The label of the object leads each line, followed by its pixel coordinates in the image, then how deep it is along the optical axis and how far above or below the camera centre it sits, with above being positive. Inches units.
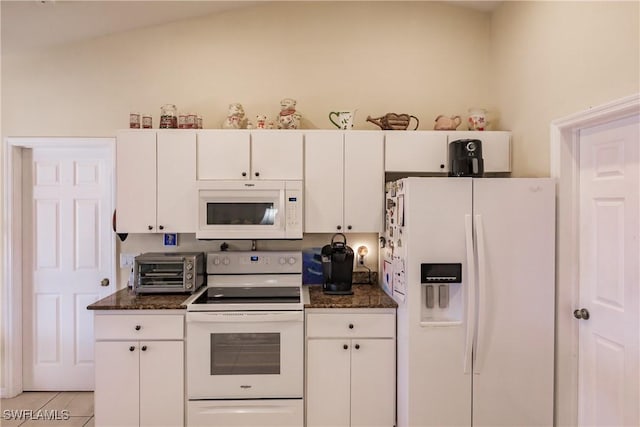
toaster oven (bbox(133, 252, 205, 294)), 102.0 -17.6
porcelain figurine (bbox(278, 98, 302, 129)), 109.7 +29.2
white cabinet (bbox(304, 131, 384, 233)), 105.3 +9.4
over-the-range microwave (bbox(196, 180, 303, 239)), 101.3 +0.9
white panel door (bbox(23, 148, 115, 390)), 119.8 -16.5
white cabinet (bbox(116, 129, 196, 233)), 103.7 +10.0
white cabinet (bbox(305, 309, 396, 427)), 93.0 -40.6
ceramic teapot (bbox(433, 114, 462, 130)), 110.6 +27.7
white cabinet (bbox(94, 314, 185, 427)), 91.8 -40.9
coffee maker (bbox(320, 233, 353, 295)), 105.1 -16.5
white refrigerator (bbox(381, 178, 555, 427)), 84.9 -20.9
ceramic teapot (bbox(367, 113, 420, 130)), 109.3 +27.7
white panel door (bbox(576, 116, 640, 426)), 70.5 -13.0
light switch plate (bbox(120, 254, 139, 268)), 117.2 -15.6
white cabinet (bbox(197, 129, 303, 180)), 104.1 +16.6
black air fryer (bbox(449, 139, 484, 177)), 95.5 +14.5
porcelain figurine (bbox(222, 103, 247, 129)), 110.1 +28.9
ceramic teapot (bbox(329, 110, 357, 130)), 109.1 +28.4
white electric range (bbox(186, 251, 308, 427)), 91.6 -38.5
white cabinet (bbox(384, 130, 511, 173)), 106.3 +18.7
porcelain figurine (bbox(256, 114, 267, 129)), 109.7 +27.3
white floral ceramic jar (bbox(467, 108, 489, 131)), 110.0 +28.6
